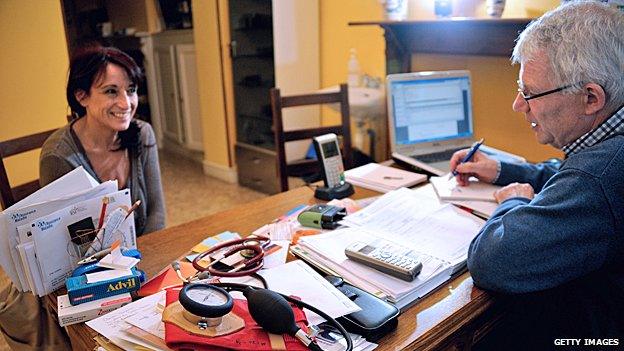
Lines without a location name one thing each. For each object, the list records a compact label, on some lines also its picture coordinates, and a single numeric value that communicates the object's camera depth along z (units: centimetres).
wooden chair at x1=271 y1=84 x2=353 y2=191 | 198
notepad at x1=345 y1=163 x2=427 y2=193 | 161
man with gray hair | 91
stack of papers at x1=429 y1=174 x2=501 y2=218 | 135
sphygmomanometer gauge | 77
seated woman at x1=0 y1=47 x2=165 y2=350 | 155
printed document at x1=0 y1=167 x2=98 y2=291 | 96
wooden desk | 87
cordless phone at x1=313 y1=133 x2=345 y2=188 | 154
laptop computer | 184
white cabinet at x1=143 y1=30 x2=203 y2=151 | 421
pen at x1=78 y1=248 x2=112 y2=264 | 102
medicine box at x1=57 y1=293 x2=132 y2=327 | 91
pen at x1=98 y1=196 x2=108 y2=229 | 106
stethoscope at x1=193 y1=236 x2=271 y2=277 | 102
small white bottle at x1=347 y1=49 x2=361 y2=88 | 321
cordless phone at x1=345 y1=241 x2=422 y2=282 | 98
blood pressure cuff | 75
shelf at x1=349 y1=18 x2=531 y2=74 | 231
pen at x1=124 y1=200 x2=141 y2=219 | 110
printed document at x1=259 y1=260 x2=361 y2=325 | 88
